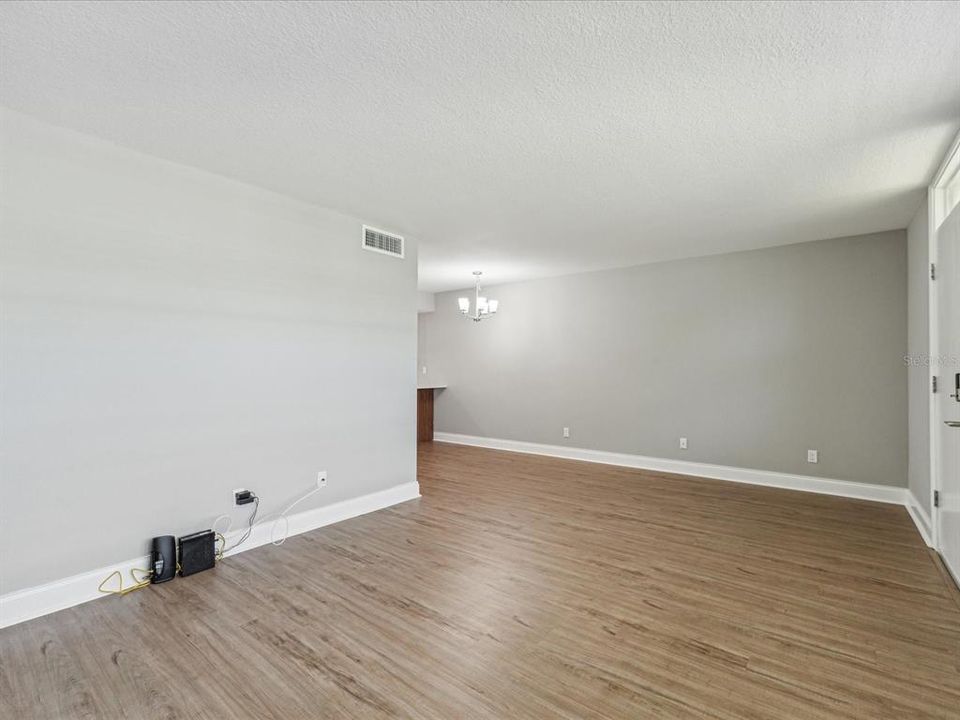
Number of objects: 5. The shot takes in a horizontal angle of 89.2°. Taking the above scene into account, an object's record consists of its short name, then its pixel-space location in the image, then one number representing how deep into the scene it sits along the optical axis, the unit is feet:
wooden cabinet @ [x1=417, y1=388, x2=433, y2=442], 25.52
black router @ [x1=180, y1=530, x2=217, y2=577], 9.37
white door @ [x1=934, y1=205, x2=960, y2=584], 8.90
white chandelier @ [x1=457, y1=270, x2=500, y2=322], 20.19
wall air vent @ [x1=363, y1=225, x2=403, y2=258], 13.66
